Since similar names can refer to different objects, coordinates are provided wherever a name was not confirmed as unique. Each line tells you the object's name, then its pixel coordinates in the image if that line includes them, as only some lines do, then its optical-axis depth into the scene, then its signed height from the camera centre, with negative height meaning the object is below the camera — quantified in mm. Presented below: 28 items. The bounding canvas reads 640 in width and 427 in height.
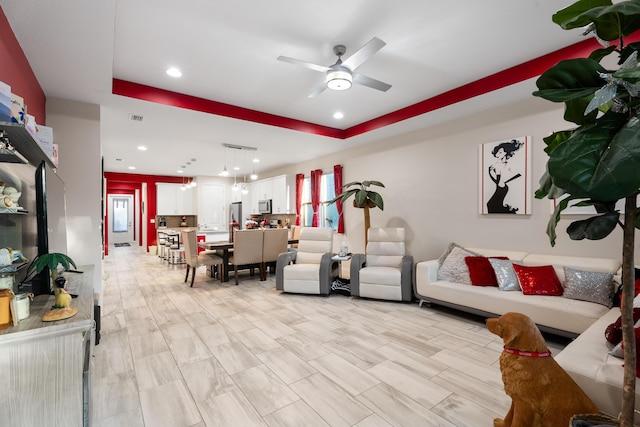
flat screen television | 1710 +6
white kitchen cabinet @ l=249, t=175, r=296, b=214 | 7730 +622
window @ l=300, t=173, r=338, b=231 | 6398 +155
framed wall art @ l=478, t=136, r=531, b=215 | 3414 +421
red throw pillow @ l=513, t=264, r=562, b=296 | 2797 -715
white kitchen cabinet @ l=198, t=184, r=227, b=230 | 9602 +238
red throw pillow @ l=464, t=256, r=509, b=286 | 3209 -699
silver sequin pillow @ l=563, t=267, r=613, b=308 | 2502 -703
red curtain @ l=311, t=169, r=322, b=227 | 6637 +494
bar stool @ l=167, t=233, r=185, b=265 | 6820 -837
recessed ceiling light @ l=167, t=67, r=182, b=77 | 2930 +1502
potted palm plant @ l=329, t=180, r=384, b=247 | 4492 +214
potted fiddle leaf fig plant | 783 +200
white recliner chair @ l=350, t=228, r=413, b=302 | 3779 -799
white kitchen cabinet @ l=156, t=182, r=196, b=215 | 9430 +528
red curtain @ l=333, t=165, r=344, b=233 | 5980 +565
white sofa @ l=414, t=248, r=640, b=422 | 1401 -853
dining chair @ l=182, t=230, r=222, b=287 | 4797 -725
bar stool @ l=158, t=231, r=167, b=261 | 7609 -748
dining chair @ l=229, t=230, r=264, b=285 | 4918 -593
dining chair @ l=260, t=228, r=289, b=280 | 5273 -582
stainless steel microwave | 8391 +243
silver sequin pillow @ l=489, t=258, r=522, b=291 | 3039 -703
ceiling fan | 2217 +1248
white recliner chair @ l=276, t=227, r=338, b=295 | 4188 -803
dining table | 5035 -620
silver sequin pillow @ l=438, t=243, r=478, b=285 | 3410 -683
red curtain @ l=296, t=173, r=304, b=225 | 7248 +556
